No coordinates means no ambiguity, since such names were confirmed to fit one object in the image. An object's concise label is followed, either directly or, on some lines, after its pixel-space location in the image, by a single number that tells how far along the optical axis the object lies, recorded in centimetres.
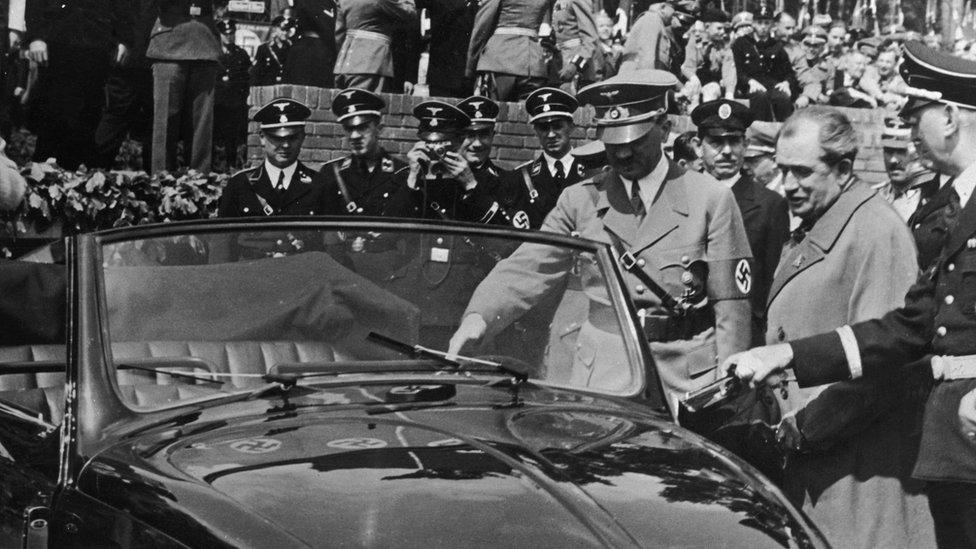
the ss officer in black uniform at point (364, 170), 839
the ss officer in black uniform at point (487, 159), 857
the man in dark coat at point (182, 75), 1072
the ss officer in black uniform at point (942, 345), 432
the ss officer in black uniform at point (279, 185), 854
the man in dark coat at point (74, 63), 1120
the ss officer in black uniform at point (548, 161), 877
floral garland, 966
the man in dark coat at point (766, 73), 1565
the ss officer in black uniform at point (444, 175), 830
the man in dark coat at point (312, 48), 1141
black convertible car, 279
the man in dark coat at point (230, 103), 1200
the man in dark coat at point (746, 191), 766
